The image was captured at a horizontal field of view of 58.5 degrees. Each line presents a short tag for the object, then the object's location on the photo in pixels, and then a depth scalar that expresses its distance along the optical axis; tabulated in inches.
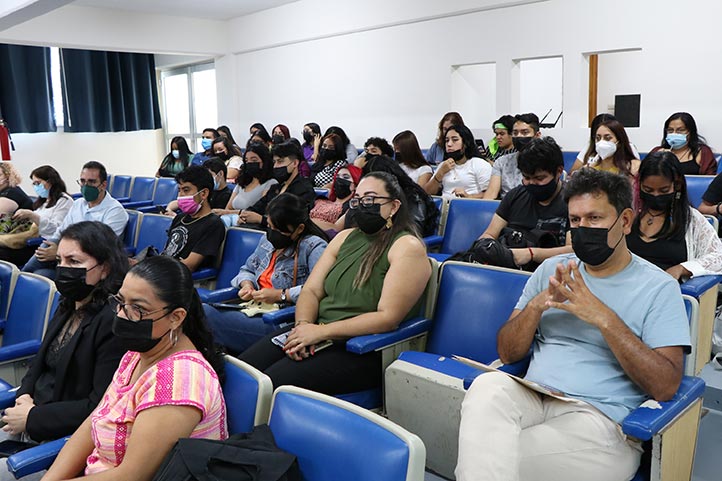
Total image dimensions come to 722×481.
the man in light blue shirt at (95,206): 168.1
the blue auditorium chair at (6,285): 109.2
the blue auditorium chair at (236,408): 58.8
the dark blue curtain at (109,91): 384.2
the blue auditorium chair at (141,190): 255.8
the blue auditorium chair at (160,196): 234.8
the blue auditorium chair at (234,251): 130.4
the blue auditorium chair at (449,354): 79.6
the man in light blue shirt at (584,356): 62.4
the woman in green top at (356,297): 87.0
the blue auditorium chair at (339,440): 44.9
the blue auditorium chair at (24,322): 93.2
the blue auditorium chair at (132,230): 167.2
